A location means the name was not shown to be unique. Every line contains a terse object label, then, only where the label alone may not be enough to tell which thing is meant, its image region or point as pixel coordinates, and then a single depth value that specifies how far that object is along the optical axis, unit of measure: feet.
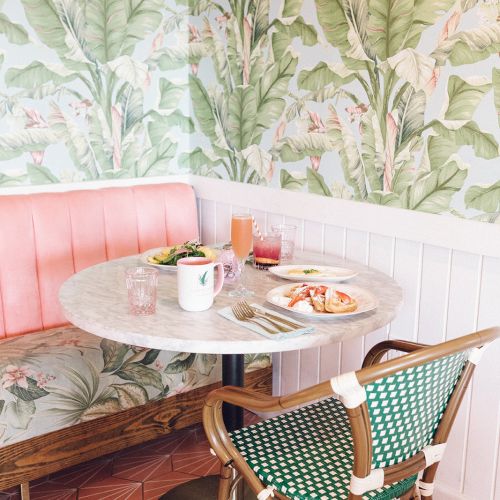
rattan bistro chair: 4.68
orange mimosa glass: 7.29
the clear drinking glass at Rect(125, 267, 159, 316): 6.23
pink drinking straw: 7.75
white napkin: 5.69
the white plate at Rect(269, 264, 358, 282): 7.25
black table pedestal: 7.44
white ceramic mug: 6.23
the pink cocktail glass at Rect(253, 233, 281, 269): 7.74
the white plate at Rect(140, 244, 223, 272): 7.59
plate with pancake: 6.22
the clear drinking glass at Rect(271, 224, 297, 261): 8.18
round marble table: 5.63
